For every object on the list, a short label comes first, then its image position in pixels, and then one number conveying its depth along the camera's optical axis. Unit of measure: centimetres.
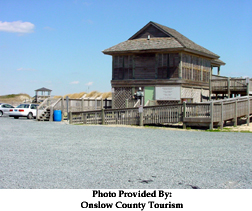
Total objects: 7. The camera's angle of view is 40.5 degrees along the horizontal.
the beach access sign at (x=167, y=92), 2808
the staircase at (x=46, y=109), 2735
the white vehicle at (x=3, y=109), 3550
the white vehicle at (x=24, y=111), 3033
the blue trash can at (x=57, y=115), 2717
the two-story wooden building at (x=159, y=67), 2814
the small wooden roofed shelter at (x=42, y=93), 6066
